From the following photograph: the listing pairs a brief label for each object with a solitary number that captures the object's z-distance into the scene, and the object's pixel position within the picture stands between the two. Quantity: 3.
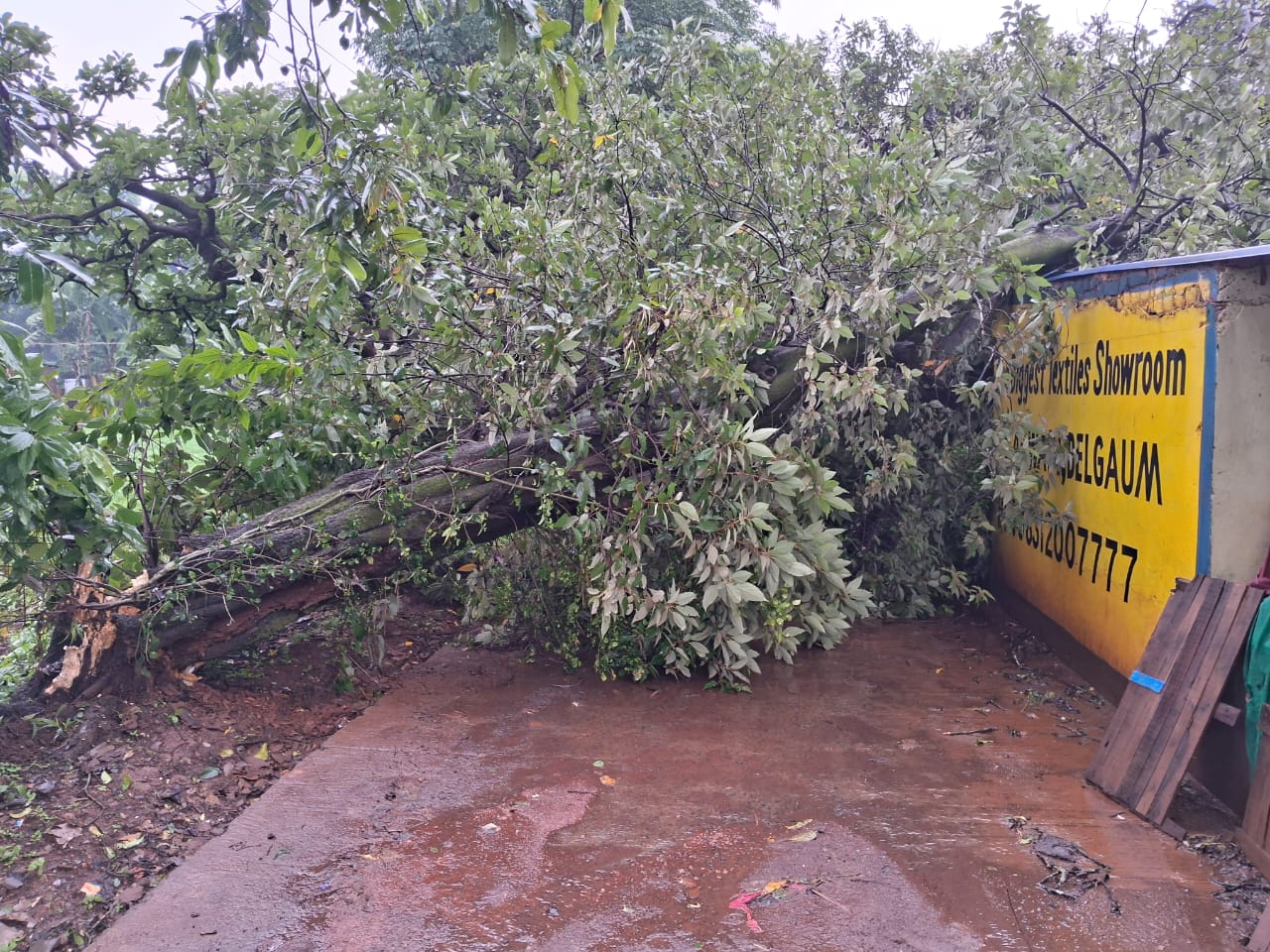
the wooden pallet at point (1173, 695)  3.27
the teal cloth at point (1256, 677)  3.08
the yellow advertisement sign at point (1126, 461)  3.78
